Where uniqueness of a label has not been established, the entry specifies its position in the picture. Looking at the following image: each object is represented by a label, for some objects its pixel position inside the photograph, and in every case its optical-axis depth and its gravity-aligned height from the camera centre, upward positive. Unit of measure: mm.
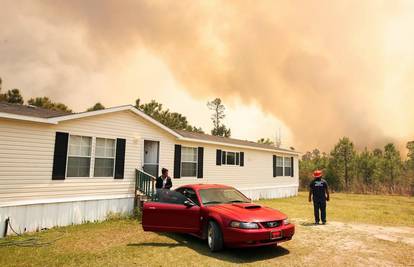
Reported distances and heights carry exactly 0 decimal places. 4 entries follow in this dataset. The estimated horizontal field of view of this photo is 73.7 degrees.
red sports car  5926 -1157
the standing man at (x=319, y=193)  9794 -806
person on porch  10680 -558
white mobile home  8852 +209
